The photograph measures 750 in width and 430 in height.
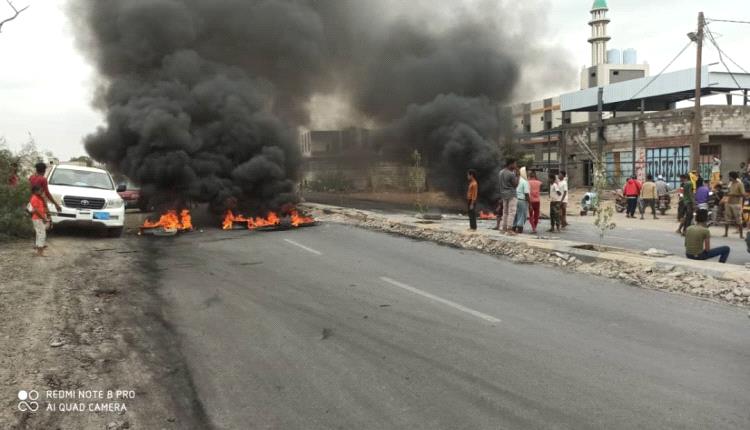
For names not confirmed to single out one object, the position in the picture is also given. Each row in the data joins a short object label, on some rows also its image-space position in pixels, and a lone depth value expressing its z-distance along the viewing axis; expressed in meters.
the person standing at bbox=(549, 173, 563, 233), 13.72
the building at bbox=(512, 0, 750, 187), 27.14
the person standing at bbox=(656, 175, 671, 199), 19.91
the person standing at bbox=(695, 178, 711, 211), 13.80
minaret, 71.50
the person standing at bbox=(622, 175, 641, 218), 18.97
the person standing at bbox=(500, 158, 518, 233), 11.90
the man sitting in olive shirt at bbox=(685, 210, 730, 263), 8.48
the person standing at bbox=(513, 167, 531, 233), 12.50
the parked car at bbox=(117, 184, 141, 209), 21.20
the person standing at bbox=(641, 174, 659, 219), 18.61
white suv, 11.27
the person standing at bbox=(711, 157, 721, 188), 18.95
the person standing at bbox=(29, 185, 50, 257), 9.09
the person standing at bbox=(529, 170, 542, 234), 13.28
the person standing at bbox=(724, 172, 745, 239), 12.88
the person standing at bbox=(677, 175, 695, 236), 13.28
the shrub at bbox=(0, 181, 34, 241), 10.94
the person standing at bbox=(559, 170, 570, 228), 13.69
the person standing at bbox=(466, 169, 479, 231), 12.61
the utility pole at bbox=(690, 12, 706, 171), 20.69
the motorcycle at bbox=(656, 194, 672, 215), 19.81
